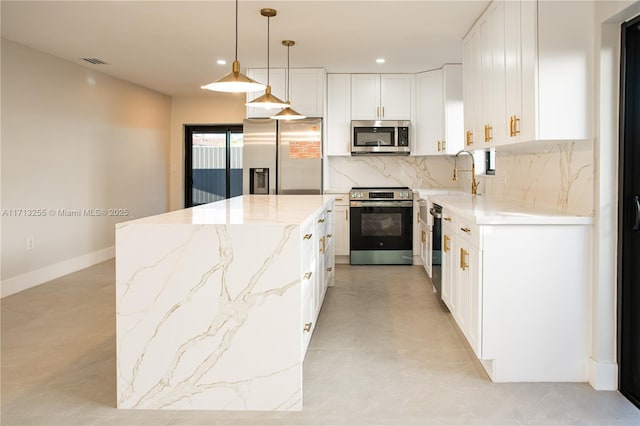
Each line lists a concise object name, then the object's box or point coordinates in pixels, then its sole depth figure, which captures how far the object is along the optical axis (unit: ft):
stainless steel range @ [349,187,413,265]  19.56
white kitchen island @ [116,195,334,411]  7.65
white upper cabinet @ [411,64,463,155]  18.98
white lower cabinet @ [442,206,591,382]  8.65
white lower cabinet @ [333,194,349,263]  20.24
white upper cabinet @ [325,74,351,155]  20.31
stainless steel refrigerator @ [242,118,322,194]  19.43
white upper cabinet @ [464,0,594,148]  8.73
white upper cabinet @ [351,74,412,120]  20.24
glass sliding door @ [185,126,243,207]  26.89
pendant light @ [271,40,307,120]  14.12
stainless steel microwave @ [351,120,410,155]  20.10
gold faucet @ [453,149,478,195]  16.96
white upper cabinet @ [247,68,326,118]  19.16
